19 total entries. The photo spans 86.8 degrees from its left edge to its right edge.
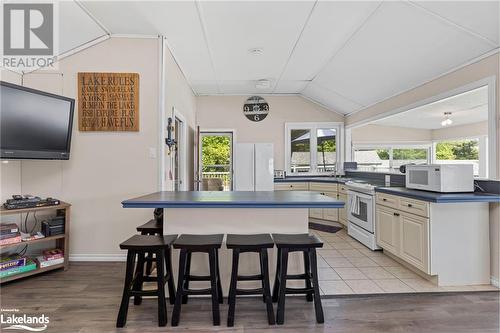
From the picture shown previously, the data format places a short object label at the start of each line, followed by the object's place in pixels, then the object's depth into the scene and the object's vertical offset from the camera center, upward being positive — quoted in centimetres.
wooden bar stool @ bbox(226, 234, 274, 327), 199 -81
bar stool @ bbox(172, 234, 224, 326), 200 -78
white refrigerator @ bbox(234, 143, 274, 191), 554 +3
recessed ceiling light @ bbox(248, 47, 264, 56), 375 +168
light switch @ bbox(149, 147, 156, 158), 335 +20
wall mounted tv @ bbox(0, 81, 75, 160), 260 +48
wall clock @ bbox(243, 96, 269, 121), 603 +134
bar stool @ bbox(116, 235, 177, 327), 199 -82
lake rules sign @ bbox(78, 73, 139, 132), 329 +83
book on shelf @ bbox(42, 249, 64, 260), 294 -97
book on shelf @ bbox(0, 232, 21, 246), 266 -73
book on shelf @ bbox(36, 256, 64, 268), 286 -103
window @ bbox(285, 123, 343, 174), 614 +43
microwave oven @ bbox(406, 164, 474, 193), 278 -12
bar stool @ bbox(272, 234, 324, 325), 200 -76
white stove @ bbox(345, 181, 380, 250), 376 -69
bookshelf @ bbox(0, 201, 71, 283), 267 -78
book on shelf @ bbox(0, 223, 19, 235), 270 -62
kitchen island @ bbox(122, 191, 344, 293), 238 -49
